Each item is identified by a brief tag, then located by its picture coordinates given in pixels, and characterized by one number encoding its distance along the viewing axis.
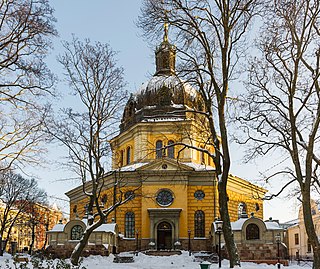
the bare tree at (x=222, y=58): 16.27
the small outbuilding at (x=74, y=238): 34.72
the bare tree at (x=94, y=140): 22.25
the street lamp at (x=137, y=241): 38.73
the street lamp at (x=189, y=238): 38.75
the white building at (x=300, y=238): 53.25
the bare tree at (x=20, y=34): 14.06
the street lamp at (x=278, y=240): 31.61
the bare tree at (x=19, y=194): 47.59
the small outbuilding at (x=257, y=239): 33.62
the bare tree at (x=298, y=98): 15.93
